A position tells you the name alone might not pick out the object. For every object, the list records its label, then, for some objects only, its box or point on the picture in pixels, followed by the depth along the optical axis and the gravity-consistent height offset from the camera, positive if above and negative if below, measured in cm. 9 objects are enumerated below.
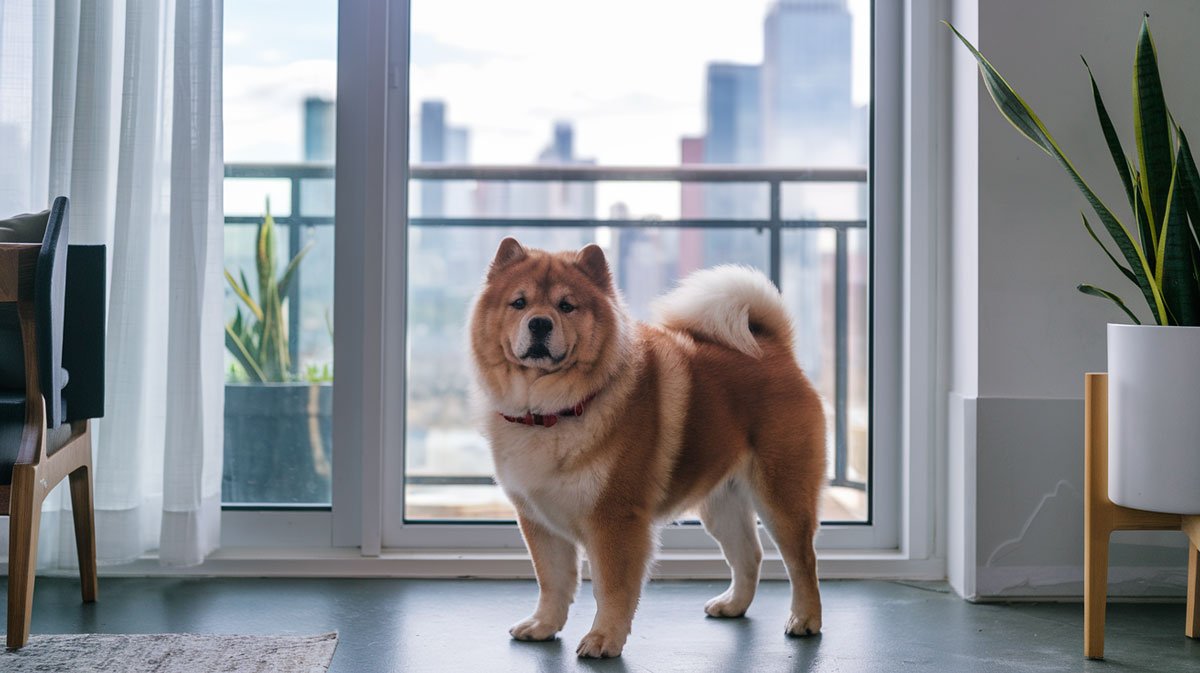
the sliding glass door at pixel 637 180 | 279 +49
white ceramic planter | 185 -13
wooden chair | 189 -7
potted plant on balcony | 272 -17
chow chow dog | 193 -15
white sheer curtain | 245 +38
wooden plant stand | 195 -32
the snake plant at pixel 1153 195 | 193 +30
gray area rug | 182 -57
